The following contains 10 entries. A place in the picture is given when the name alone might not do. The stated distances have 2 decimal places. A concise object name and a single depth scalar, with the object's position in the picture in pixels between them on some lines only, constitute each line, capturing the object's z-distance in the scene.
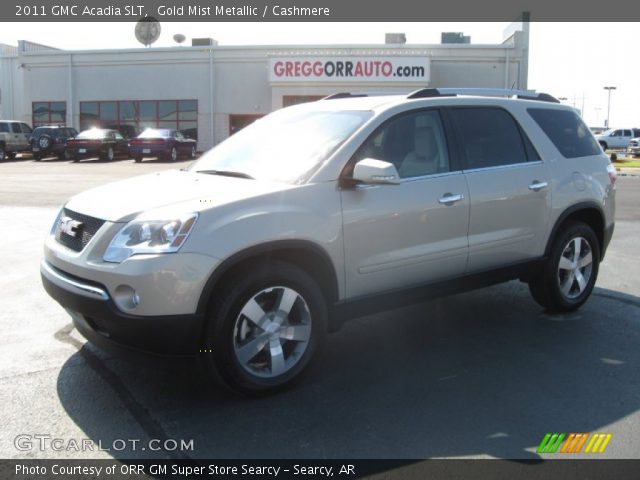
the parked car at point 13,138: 30.50
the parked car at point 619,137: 43.47
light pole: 91.00
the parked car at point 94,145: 28.80
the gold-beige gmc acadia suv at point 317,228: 3.58
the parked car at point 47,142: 29.95
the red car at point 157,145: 27.89
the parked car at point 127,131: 34.06
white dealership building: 32.28
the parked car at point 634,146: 39.31
